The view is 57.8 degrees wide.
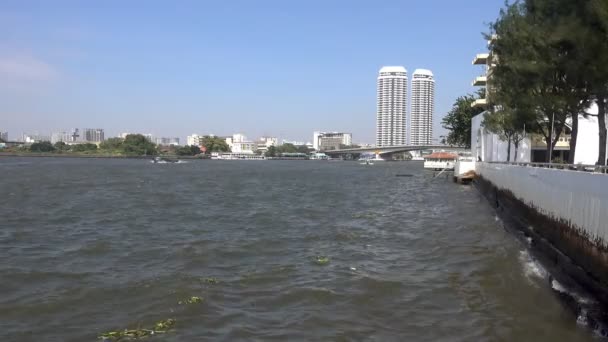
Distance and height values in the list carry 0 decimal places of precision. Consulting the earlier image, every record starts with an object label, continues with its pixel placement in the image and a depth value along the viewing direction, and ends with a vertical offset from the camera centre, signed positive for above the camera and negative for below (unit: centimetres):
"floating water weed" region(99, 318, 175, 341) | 923 -322
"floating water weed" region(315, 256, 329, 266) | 1530 -321
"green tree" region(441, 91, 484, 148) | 8756 +482
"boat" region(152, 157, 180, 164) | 13736 -395
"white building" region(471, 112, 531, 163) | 5078 +32
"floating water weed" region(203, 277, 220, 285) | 1298 -320
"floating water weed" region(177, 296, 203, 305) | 1127 -319
